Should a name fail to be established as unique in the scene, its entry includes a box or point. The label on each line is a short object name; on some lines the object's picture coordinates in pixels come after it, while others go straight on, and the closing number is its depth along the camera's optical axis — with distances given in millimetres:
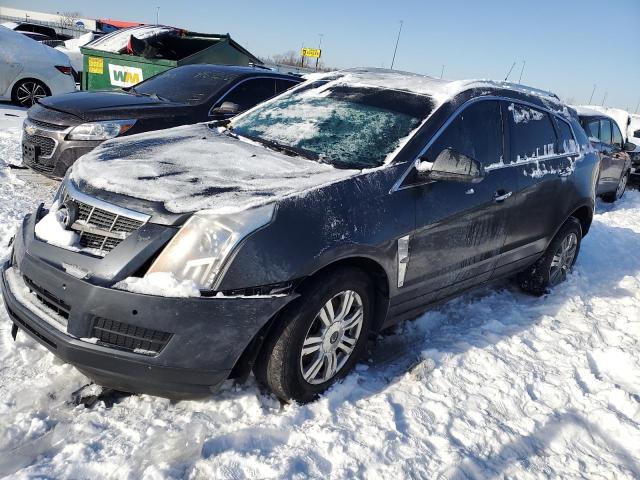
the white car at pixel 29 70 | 10000
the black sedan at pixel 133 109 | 5316
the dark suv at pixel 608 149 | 9281
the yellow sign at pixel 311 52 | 57528
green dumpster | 9047
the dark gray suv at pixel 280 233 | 2248
